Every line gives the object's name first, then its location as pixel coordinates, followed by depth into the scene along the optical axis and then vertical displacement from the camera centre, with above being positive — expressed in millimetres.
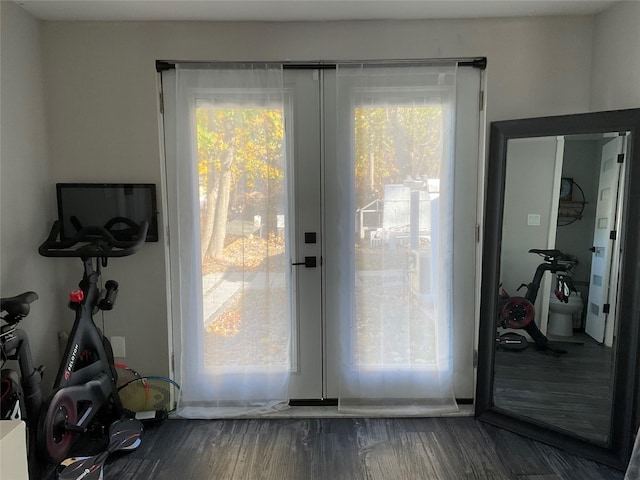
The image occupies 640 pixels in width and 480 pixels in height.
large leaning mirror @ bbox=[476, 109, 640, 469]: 2076 -411
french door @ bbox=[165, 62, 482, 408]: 2445 -120
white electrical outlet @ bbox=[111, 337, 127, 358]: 2611 -896
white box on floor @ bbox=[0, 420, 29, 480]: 895 -565
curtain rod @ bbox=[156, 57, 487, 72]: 2439 +906
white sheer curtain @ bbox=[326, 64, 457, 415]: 2438 -166
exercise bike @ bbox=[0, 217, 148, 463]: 1943 -801
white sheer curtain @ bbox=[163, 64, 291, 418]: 2428 -165
